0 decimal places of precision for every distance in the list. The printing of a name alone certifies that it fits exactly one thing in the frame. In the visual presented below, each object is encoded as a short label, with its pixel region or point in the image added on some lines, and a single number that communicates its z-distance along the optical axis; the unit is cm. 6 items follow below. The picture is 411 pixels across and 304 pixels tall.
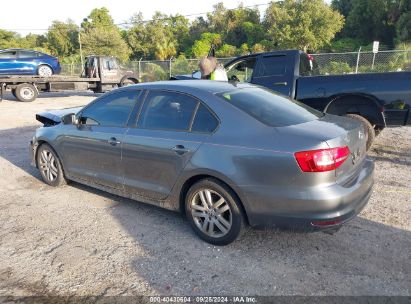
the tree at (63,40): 5712
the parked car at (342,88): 554
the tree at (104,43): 4369
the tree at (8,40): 5594
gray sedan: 296
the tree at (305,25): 3603
